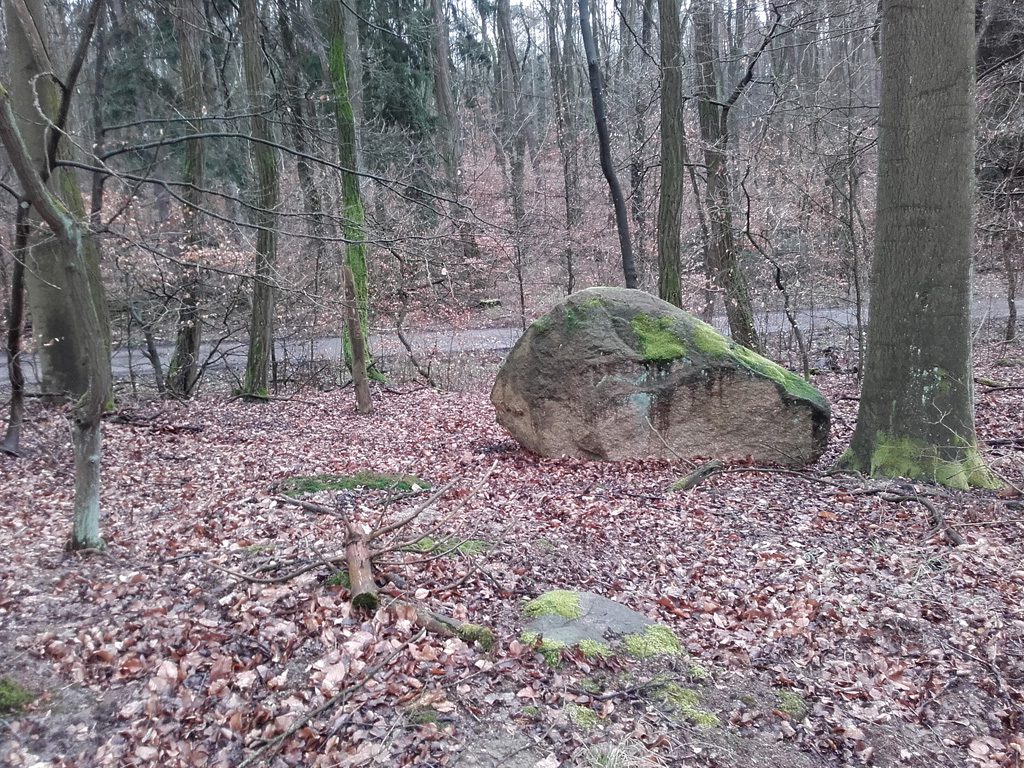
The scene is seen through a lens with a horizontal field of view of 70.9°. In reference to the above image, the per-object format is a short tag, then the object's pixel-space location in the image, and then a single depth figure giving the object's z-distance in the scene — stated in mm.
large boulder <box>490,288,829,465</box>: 8047
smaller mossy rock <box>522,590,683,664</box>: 3994
